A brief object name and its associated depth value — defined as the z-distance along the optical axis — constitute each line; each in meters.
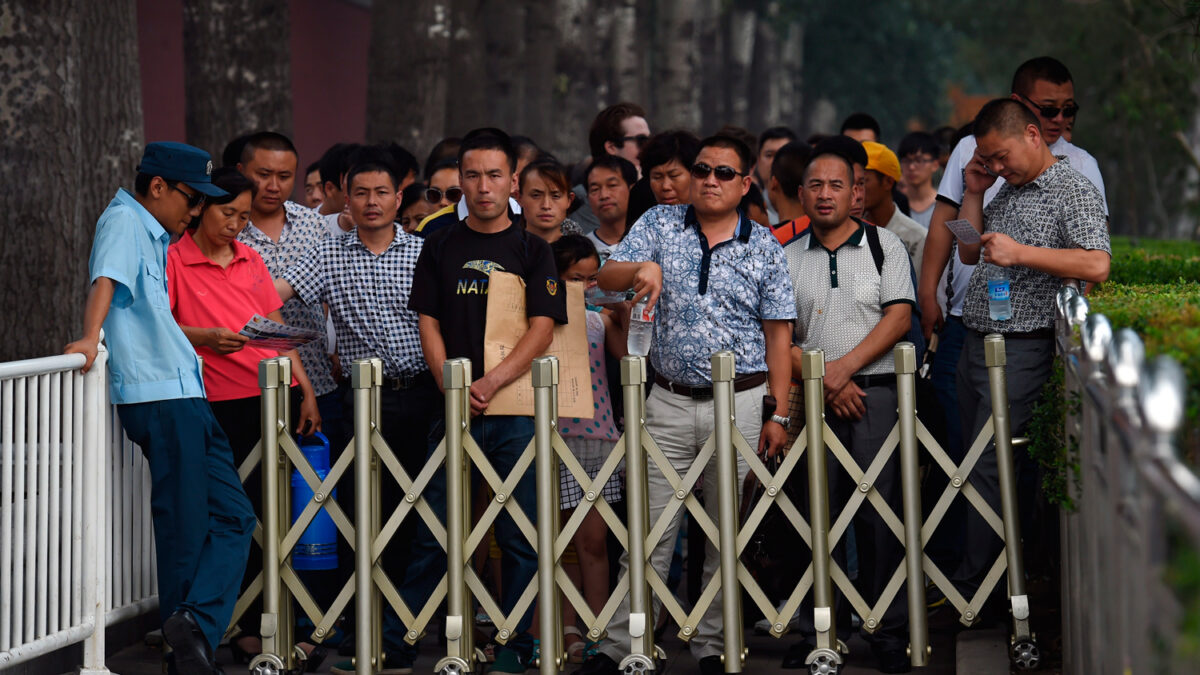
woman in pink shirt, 13.55
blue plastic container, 13.41
